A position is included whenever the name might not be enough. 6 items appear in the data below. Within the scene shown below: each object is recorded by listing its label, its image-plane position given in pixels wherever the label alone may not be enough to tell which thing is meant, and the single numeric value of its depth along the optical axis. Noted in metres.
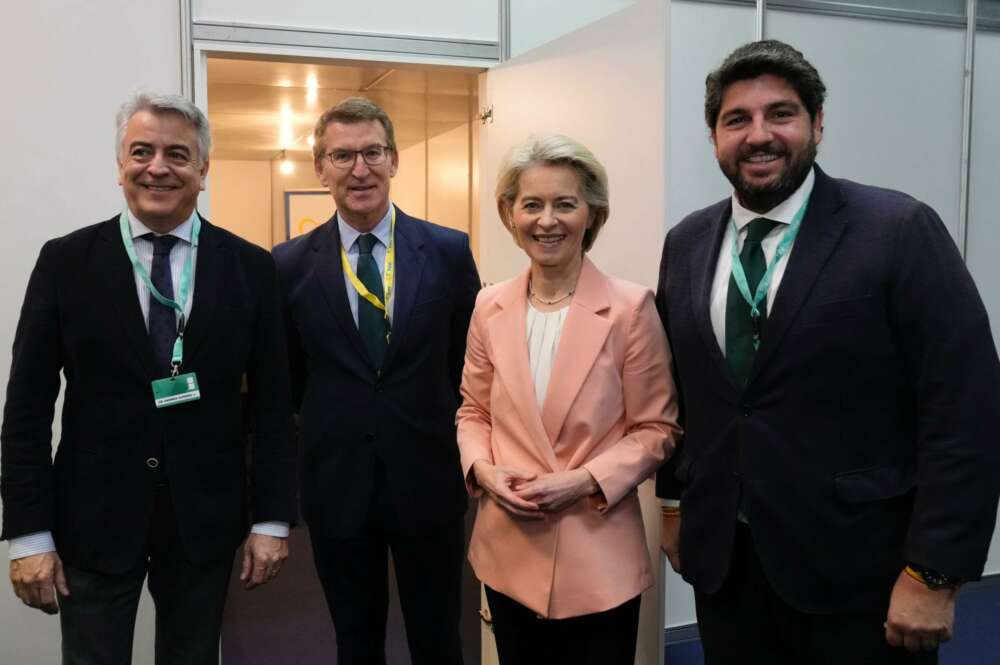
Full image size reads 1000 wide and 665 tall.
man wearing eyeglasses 2.29
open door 2.52
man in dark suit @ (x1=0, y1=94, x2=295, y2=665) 1.92
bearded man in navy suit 1.58
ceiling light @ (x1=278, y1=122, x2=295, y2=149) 8.43
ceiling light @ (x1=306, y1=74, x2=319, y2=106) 5.98
